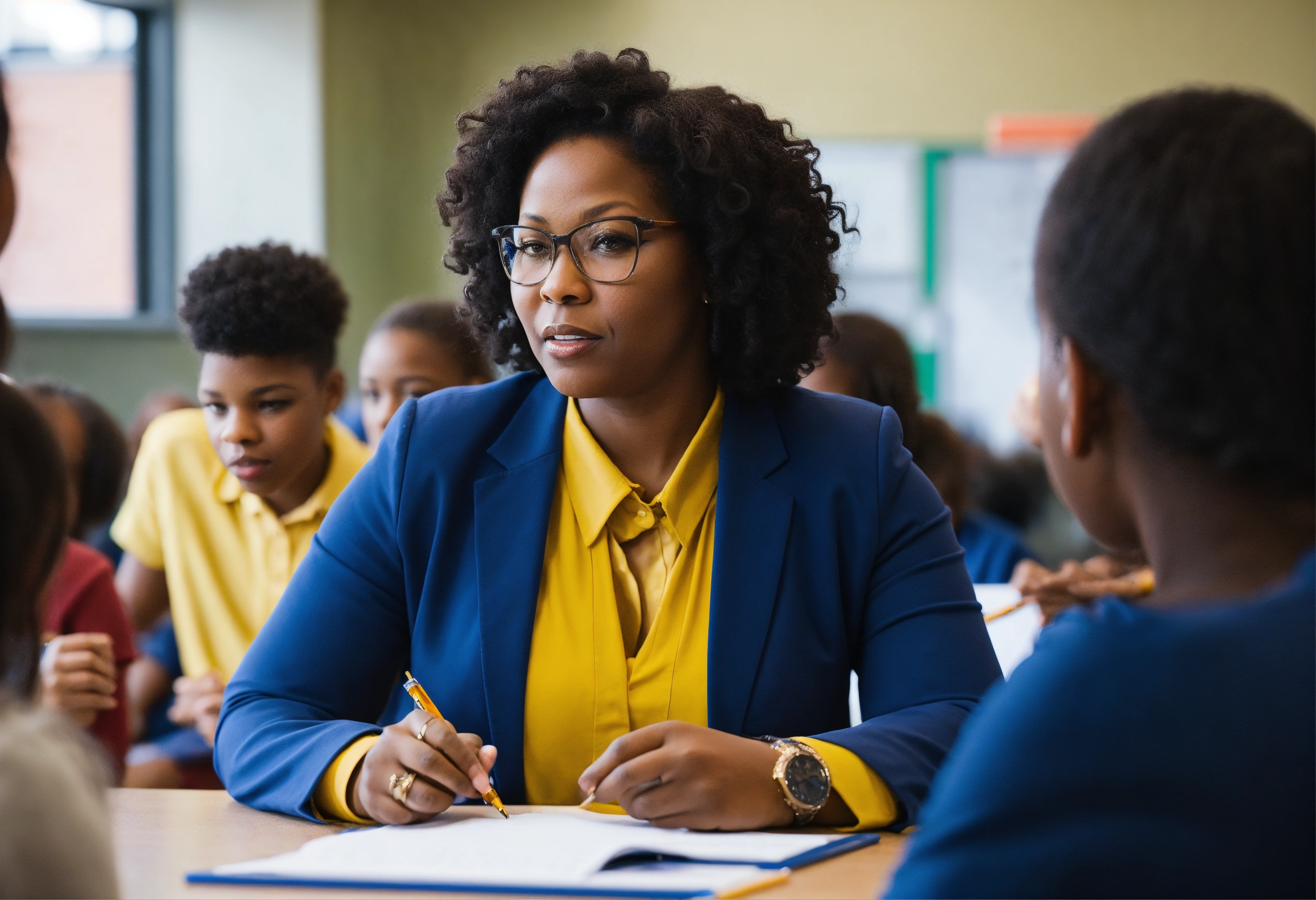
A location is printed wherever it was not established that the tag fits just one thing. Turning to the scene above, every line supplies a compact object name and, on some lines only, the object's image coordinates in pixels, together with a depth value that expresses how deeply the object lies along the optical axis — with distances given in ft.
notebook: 3.74
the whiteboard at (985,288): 21.29
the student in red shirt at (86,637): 6.60
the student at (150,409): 13.70
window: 18.84
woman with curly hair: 5.20
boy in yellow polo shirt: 8.32
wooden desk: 3.82
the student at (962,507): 9.70
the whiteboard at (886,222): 21.12
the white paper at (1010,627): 7.63
